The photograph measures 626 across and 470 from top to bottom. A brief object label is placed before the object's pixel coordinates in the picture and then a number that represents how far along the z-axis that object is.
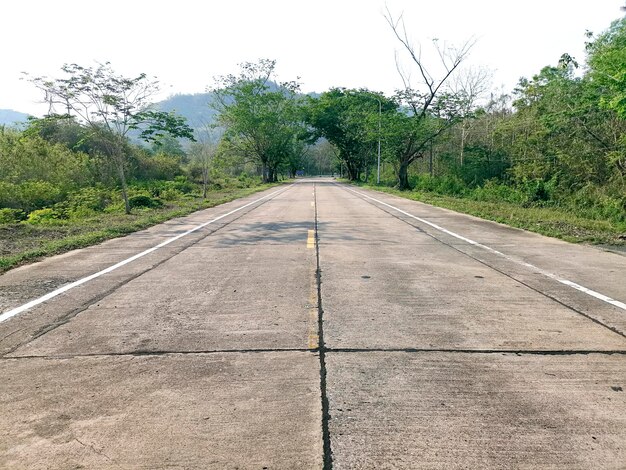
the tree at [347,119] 50.59
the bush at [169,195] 25.30
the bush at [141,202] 20.27
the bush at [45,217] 14.56
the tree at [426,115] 33.78
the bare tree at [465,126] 41.76
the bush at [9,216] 14.66
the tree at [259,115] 51.03
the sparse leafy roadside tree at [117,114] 15.20
